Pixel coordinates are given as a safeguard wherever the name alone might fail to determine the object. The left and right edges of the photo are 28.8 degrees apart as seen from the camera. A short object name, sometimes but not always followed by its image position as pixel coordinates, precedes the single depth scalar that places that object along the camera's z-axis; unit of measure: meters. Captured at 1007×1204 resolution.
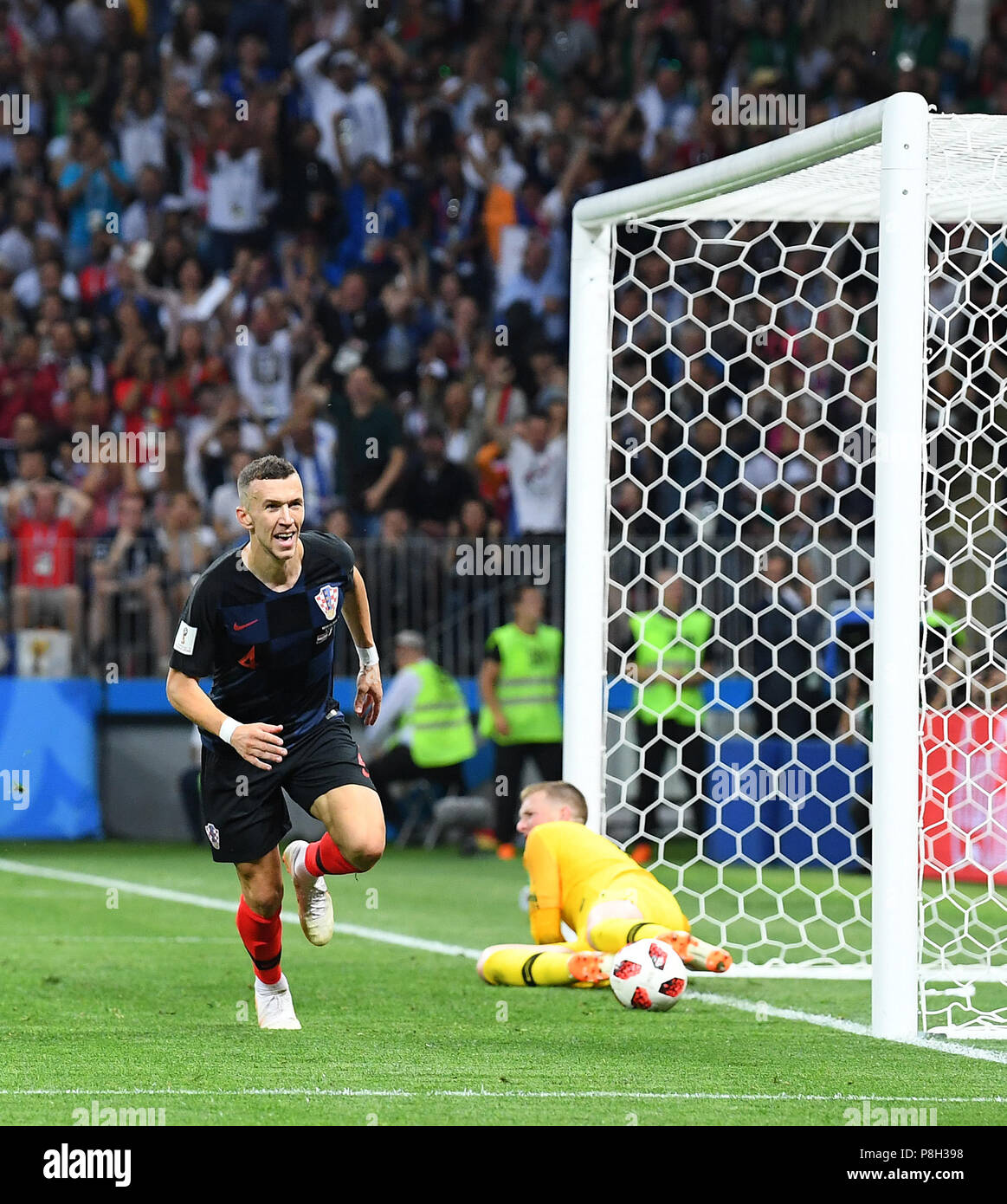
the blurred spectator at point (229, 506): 14.70
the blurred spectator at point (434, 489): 14.85
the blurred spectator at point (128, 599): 14.28
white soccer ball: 6.73
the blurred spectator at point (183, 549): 14.34
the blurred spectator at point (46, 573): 14.15
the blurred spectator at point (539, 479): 14.81
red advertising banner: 9.27
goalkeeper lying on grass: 7.12
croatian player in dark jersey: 6.19
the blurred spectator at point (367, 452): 15.02
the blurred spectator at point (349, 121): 17.14
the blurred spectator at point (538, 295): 16.19
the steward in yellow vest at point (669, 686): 12.09
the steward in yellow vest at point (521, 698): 13.18
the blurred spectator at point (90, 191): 16.98
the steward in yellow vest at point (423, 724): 13.75
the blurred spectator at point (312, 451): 15.09
